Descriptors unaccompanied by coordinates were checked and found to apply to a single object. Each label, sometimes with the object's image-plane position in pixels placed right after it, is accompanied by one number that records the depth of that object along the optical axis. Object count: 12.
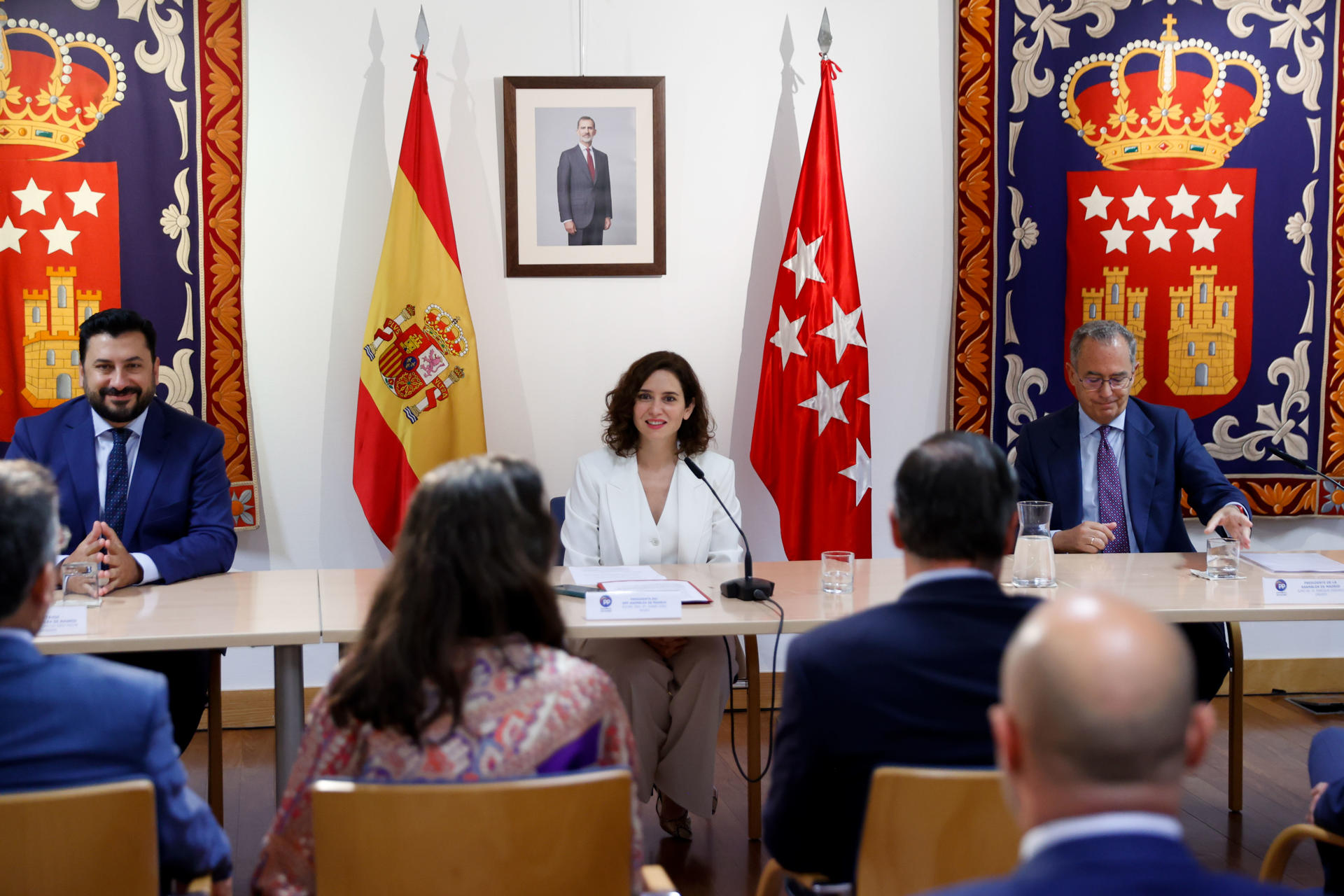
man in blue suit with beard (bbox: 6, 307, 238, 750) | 3.07
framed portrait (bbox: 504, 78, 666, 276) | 4.09
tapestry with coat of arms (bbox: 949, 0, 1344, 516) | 4.19
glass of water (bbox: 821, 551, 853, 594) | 2.78
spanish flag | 3.92
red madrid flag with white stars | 4.02
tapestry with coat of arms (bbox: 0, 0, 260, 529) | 3.85
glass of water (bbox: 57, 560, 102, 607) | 2.56
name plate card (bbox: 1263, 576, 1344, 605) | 2.66
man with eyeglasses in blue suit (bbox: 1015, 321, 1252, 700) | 3.44
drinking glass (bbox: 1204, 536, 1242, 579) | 2.90
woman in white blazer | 2.99
